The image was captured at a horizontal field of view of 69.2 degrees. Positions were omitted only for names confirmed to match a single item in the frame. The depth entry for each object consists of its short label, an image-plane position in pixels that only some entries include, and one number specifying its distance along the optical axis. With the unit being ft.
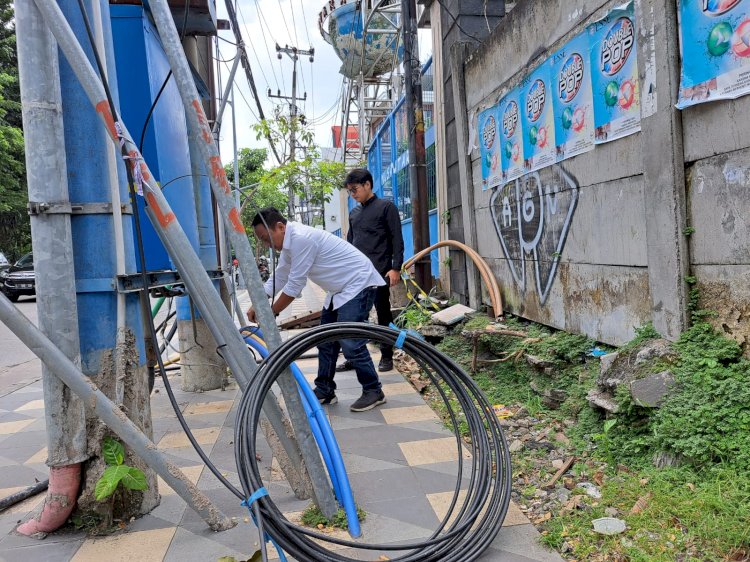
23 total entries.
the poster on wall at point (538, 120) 14.26
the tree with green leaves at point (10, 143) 55.17
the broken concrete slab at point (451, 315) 18.99
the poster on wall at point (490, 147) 17.90
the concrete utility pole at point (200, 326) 15.85
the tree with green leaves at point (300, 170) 48.73
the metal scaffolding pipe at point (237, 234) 7.63
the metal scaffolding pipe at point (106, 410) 7.18
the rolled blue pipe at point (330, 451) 8.15
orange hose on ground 17.60
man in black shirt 16.90
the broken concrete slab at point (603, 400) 9.50
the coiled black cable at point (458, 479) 6.84
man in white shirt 12.18
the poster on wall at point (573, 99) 12.35
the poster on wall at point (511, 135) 16.17
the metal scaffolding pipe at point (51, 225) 7.60
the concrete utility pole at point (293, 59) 73.40
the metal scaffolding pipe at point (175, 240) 7.15
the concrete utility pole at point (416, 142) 22.93
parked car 48.55
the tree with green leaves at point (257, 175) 57.93
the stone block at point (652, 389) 8.67
